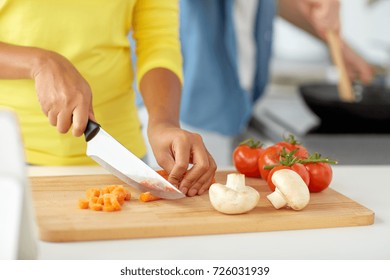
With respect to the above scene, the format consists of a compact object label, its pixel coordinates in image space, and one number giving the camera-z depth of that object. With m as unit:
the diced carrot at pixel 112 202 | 1.17
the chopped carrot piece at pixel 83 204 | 1.17
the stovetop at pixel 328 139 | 2.00
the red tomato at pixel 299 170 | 1.24
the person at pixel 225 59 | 2.10
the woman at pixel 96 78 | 1.25
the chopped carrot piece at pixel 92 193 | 1.19
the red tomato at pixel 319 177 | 1.26
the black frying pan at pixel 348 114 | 2.06
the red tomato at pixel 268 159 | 1.30
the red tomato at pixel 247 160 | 1.34
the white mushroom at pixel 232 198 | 1.15
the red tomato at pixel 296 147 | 1.33
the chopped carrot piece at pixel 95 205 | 1.16
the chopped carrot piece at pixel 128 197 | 1.21
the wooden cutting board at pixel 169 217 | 1.11
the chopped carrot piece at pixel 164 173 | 1.31
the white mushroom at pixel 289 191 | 1.18
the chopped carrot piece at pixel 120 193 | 1.19
